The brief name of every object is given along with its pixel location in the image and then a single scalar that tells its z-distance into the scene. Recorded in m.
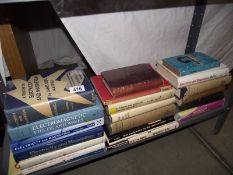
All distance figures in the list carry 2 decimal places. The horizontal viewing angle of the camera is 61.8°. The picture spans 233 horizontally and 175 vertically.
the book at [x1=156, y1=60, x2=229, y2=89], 0.89
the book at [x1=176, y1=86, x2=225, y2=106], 0.95
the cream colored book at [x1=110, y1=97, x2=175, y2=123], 0.80
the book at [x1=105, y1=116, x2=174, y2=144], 0.84
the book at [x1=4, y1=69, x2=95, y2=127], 0.64
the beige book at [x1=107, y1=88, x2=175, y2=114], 0.79
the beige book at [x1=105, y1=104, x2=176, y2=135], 0.83
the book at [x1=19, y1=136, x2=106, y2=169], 0.71
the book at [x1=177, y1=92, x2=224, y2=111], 0.97
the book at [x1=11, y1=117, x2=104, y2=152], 0.68
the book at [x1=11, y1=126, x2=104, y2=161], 0.70
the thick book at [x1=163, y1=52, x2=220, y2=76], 0.90
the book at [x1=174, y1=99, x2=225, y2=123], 0.97
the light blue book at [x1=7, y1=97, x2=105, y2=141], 0.66
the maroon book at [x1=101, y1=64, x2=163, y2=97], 0.80
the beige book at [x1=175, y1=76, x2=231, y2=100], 0.91
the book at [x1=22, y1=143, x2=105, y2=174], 0.74
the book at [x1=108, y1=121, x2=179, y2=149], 0.87
